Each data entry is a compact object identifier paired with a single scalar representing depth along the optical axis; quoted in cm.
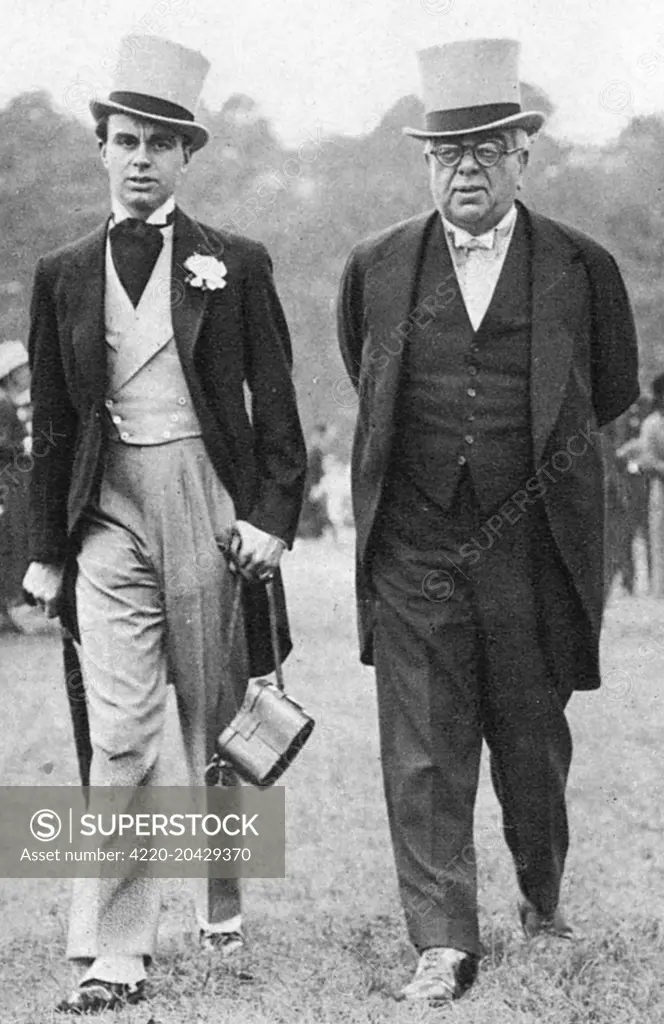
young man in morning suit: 503
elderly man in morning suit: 498
